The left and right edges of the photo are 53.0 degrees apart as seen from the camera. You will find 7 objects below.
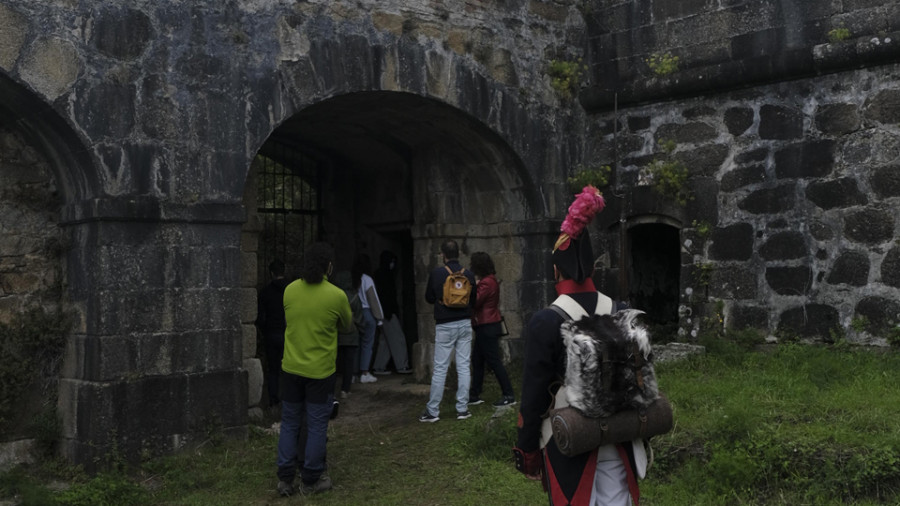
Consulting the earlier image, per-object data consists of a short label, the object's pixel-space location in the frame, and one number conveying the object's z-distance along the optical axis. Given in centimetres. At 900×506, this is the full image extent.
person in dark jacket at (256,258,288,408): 829
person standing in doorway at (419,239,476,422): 739
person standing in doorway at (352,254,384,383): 955
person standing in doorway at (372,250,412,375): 1059
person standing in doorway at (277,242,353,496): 560
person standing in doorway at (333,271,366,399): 865
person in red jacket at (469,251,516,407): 757
